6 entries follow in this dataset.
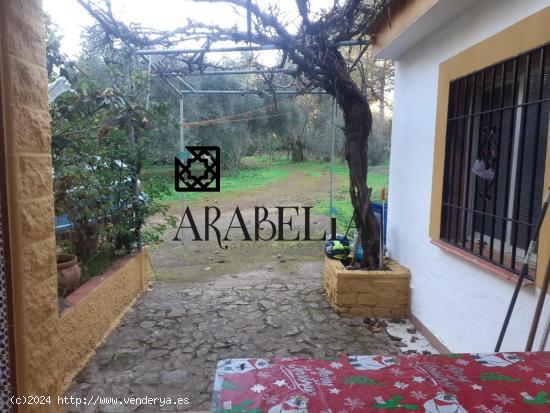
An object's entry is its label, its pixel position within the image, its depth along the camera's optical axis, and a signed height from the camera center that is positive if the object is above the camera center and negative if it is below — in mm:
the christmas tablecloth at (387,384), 1074 -666
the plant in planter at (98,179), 2965 -152
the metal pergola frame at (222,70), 4066 +1264
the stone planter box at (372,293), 3637 -1189
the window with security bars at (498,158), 2107 +88
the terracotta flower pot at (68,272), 2939 -867
